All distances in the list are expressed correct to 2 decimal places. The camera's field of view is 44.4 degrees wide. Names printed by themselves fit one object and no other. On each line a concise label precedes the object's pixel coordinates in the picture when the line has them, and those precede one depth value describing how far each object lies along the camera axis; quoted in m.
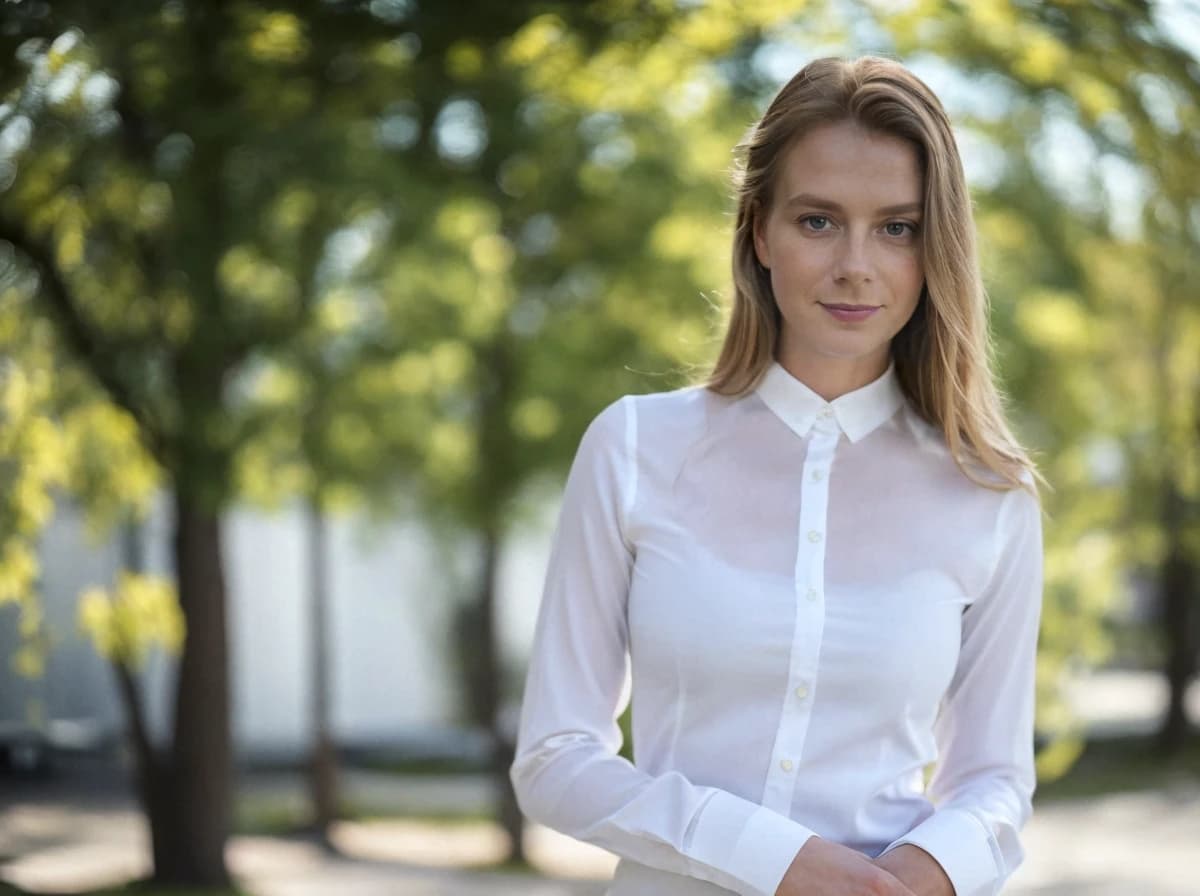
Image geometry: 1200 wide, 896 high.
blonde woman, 1.37
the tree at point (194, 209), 4.52
